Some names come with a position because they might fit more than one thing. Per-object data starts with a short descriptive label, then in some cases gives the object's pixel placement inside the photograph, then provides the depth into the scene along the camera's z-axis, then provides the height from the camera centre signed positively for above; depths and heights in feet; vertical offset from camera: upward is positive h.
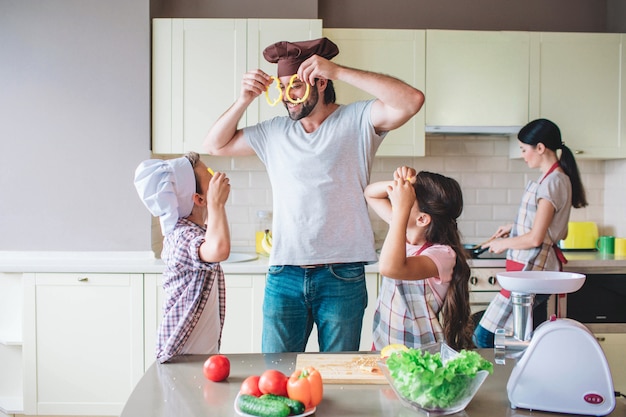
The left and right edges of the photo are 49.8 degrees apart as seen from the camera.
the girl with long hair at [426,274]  6.47 -0.83
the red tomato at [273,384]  4.88 -1.40
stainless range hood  13.03 +1.24
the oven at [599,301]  12.30 -1.96
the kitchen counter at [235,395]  4.90 -1.58
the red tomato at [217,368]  5.53 -1.46
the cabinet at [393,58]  12.92 +2.59
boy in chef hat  6.28 -0.54
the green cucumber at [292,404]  4.71 -1.49
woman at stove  11.24 -0.34
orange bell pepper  4.79 -1.40
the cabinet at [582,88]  13.21 +2.09
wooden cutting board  5.52 -1.51
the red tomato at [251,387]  4.95 -1.45
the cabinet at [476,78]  13.03 +2.24
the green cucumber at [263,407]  4.61 -1.49
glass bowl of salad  4.65 -1.30
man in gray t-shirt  7.79 -0.11
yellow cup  13.28 -1.05
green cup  13.64 -1.02
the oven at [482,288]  12.10 -1.71
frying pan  12.40 -1.07
